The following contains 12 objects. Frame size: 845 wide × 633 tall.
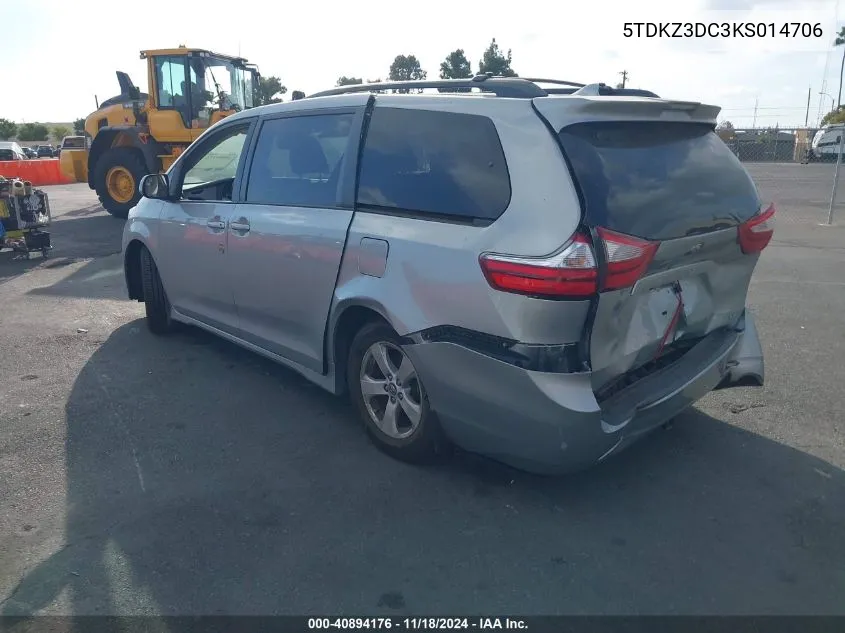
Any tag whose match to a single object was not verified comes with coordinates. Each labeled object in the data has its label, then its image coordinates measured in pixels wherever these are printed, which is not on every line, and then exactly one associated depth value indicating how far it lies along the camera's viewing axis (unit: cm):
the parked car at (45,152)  3950
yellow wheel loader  1338
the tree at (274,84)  6641
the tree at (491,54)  5266
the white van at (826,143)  3306
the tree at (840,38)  4352
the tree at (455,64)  5558
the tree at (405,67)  6996
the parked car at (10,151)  2822
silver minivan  294
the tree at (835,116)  5130
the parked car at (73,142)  1960
